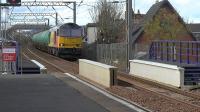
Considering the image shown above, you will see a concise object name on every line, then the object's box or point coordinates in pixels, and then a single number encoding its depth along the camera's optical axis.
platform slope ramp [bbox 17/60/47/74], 32.50
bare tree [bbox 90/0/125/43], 63.44
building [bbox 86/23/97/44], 87.86
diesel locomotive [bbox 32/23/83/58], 50.75
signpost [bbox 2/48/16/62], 28.69
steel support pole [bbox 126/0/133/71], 33.19
